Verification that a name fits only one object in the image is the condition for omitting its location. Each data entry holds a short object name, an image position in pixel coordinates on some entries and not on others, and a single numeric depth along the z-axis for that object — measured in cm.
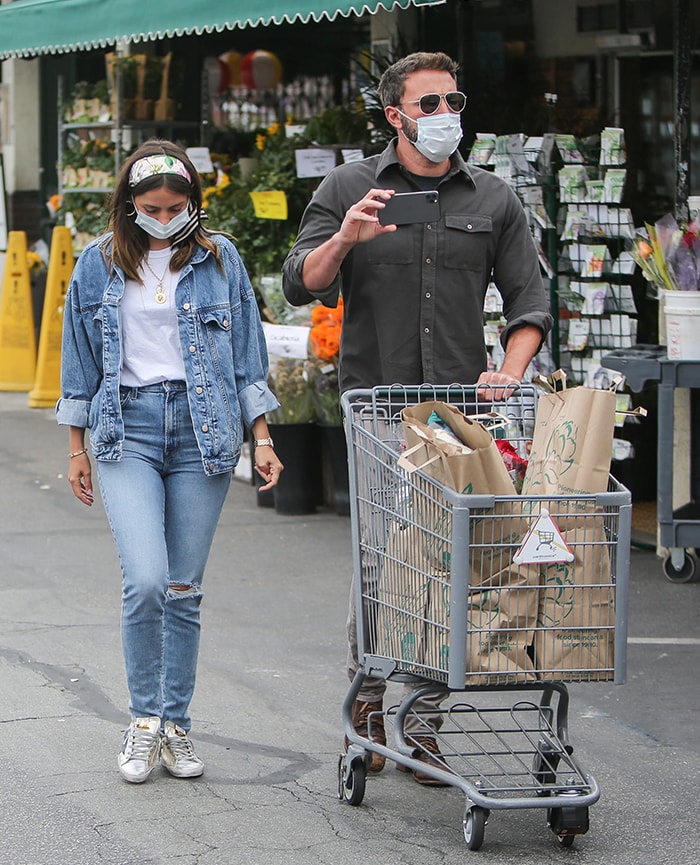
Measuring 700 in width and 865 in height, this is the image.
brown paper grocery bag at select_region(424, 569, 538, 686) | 795
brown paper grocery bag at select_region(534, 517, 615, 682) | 802
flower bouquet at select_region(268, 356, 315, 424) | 1783
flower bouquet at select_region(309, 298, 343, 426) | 1720
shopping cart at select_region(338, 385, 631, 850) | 791
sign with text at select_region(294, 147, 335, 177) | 1867
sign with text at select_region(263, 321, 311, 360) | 1753
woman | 930
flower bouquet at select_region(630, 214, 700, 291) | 1409
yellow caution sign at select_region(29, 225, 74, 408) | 2634
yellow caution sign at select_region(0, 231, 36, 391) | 2817
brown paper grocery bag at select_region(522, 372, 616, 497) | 815
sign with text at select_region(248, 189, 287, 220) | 1878
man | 945
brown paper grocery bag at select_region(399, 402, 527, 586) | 790
